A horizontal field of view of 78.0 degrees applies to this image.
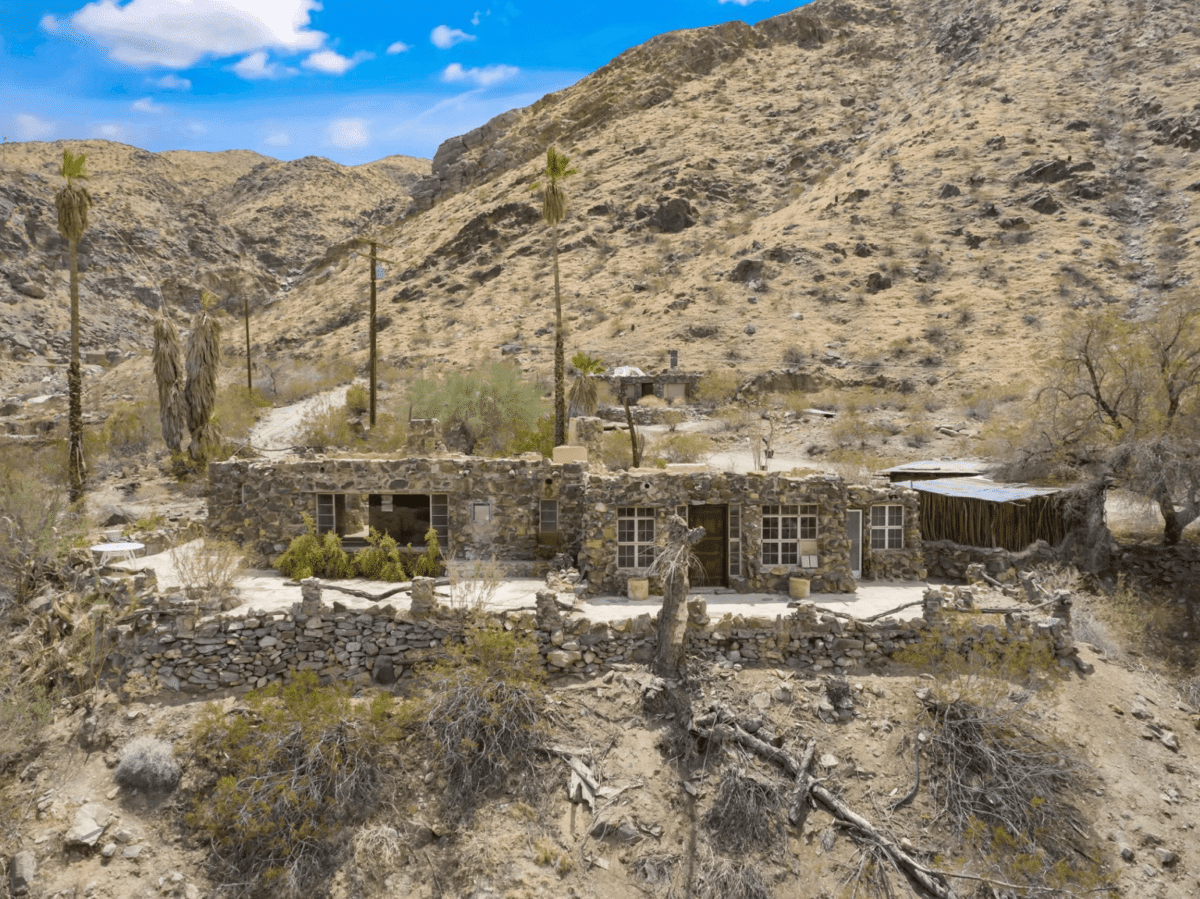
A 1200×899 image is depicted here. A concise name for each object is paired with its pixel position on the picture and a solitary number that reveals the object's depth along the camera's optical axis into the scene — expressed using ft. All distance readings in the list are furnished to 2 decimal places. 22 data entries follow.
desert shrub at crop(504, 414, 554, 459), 87.25
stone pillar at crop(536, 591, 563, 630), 44.50
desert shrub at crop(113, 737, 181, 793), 38.24
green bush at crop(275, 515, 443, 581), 54.90
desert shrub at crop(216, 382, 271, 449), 110.01
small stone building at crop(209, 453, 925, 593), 53.78
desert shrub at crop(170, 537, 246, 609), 46.42
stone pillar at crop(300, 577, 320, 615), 44.29
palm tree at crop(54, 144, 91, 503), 70.03
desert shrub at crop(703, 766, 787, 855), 35.70
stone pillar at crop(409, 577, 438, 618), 44.65
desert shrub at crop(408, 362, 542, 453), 97.91
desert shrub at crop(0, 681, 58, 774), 39.01
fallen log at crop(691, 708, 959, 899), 33.91
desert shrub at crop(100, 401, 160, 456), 98.12
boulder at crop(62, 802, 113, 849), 35.53
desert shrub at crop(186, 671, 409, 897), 35.78
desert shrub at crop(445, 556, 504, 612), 45.50
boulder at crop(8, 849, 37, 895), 33.68
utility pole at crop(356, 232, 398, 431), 102.37
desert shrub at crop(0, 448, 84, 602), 51.39
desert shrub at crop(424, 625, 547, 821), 38.45
